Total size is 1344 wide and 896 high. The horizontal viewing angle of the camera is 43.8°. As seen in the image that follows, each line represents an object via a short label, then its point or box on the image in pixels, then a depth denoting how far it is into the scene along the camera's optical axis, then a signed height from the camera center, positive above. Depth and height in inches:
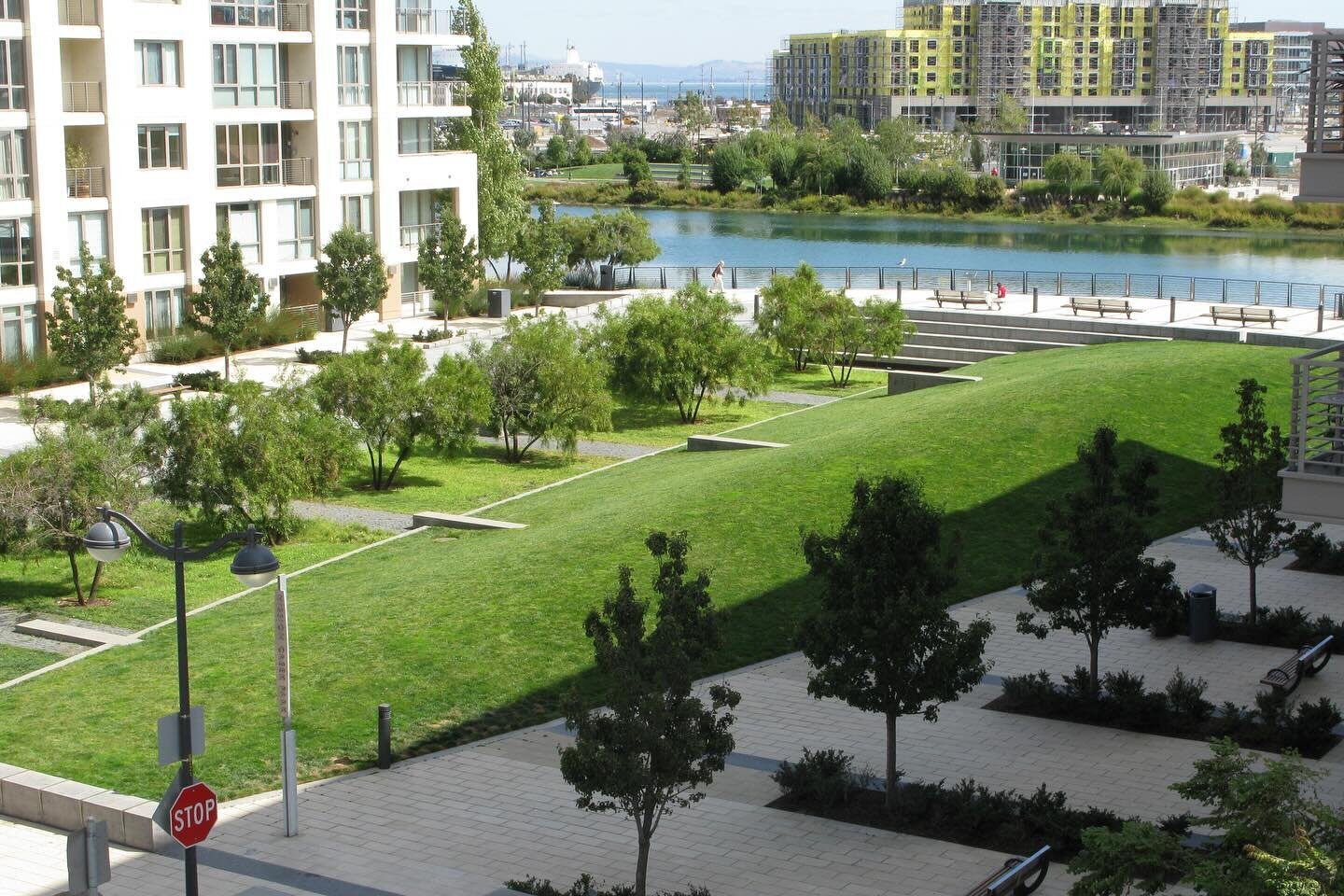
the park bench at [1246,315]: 1523.1 -117.9
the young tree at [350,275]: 1614.2 -82.3
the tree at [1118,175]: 3986.2 +25.7
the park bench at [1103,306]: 1577.3 -113.3
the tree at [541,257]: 1865.2 -75.1
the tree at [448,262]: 1743.4 -76.1
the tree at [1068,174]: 4109.3 +29.3
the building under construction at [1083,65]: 7258.9 +527.8
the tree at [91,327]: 1306.6 -105.0
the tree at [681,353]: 1280.8 -125.6
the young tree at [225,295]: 1473.9 -91.8
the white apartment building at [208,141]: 1478.8 +49.0
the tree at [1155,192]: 3927.2 -16.4
